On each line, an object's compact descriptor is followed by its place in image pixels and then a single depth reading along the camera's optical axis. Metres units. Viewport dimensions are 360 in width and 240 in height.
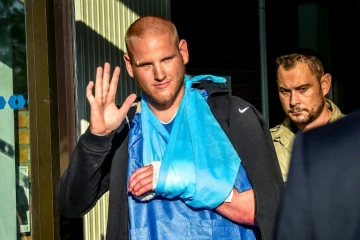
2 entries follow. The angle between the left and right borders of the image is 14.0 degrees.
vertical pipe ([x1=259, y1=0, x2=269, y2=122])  10.90
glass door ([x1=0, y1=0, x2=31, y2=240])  7.28
